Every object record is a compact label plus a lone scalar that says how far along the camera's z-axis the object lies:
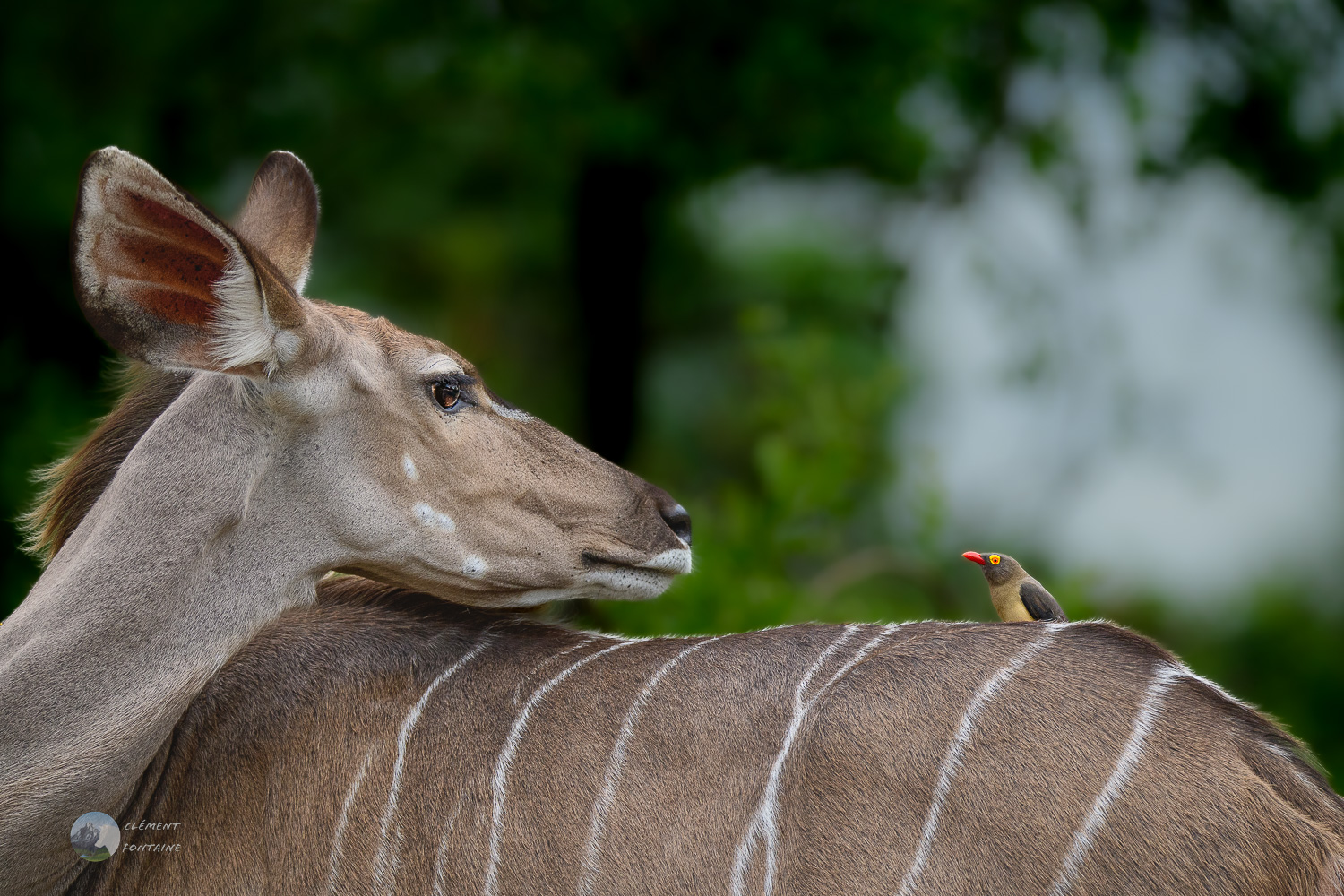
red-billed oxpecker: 11.97
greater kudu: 11.73
